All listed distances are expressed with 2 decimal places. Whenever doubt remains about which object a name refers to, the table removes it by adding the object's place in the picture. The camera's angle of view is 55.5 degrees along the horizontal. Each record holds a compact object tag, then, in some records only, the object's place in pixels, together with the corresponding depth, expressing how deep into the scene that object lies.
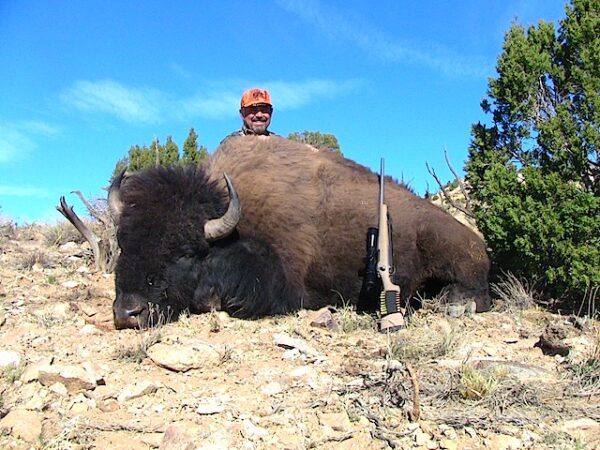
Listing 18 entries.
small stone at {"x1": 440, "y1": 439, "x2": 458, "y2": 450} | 2.73
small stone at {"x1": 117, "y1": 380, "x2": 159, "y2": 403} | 3.18
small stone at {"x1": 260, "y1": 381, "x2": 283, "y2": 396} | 3.25
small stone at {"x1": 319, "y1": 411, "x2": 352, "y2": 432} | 2.89
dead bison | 4.97
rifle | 4.79
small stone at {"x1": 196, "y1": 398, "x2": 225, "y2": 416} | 3.00
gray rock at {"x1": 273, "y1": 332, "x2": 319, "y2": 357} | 3.87
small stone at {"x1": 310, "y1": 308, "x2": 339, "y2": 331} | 4.74
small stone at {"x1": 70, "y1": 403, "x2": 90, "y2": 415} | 3.03
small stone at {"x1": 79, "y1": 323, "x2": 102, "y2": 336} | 4.39
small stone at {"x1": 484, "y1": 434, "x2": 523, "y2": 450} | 2.74
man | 7.64
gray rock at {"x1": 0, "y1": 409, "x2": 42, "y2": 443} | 2.78
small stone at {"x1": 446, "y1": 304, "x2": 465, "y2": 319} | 5.68
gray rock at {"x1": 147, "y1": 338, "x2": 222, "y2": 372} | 3.54
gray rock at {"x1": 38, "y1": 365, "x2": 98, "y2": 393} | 3.21
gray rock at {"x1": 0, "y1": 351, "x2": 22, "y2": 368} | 3.55
